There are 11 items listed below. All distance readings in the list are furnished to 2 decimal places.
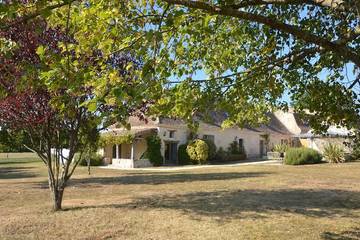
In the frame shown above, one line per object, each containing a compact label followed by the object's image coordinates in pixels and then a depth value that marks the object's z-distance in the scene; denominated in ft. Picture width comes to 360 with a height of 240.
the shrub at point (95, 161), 135.90
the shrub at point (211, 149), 142.41
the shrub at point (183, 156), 138.37
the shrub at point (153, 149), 131.03
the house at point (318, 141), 147.40
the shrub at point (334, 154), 131.13
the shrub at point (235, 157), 151.64
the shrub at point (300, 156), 129.38
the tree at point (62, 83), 18.62
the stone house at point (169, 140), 132.87
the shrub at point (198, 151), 134.49
